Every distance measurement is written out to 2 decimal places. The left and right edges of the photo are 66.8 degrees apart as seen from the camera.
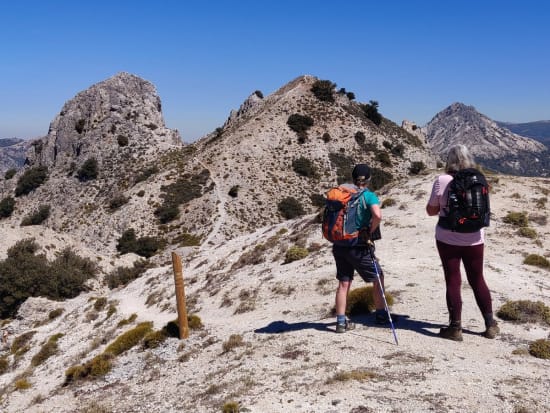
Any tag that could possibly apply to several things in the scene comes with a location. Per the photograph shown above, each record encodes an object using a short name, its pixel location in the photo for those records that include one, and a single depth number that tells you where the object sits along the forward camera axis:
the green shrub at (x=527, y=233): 20.23
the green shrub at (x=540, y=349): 9.06
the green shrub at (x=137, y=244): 54.66
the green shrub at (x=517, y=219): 21.78
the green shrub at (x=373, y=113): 92.62
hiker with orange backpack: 9.47
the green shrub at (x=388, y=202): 27.89
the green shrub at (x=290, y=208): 62.01
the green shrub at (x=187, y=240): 52.43
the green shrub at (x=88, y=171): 82.00
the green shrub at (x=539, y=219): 22.53
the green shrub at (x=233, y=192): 63.53
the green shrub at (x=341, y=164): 72.53
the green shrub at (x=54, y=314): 33.69
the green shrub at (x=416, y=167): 79.12
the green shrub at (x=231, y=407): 8.20
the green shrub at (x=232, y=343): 12.34
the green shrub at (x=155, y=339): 15.58
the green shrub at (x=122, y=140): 87.12
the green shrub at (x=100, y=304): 29.48
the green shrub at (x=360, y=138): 80.56
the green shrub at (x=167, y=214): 60.41
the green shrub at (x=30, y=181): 86.81
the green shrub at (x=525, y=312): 11.29
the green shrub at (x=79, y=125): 93.44
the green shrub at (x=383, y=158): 77.75
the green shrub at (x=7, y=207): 82.31
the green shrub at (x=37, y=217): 74.75
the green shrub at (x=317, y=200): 66.62
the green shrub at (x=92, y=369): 15.06
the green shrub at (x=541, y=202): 24.86
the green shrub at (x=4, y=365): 23.95
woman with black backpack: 8.55
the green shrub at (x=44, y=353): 22.38
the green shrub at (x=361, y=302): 12.50
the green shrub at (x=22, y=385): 17.86
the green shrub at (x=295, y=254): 21.78
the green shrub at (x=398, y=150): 82.31
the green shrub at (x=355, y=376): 8.30
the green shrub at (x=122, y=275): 41.56
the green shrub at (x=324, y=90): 86.94
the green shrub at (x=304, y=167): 71.81
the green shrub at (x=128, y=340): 16.47
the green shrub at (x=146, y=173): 73.50
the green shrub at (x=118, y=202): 66.12
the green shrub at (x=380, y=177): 68.97
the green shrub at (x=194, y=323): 16.20
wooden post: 15.41
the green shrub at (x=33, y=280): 39.25
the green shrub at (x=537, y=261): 17.02
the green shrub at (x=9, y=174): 97.44
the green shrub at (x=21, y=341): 28.52
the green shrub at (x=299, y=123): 79.13
